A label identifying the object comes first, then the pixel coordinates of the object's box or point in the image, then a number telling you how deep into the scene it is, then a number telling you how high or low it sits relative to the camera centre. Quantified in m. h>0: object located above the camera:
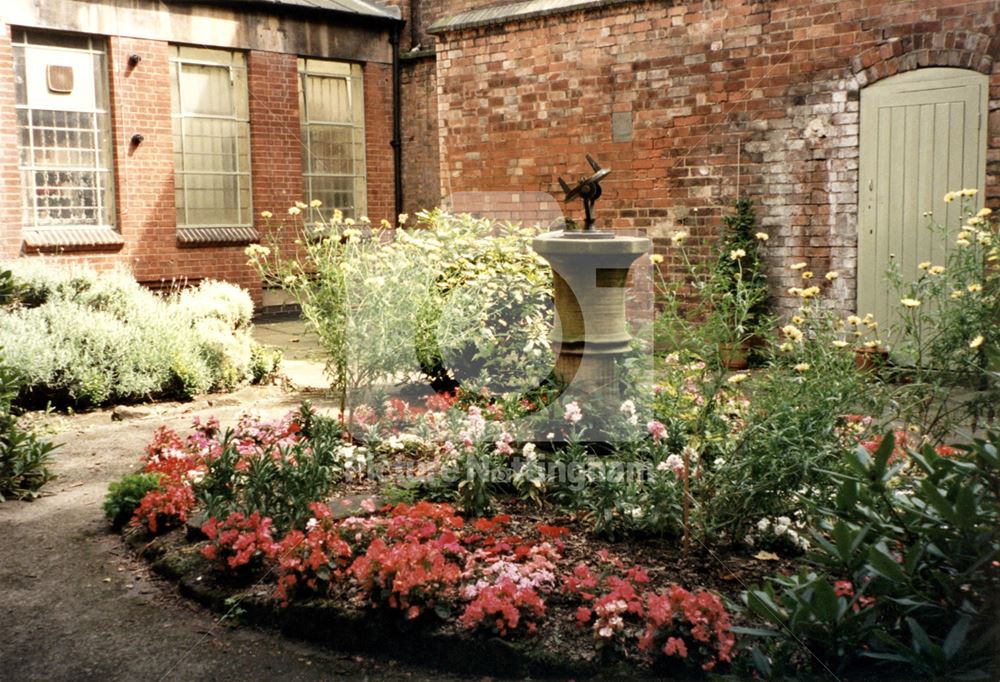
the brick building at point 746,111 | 8.31 +1.33
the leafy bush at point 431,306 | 6.51 -0.41
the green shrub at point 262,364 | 8.95 -1.04
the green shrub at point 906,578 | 2.51 -0.91
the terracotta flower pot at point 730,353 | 4.31 -0.48
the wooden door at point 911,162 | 8.12 +0.71
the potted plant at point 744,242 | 9.17 +0.04
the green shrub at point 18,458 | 5.64 -1.19
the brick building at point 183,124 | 11.84 +1.70
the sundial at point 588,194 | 5.85 +0.33
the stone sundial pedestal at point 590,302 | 5.65 -0.32
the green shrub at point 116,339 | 7.82 -0.73
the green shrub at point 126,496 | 5.06 -1.26
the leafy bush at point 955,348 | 3.93 -0.43
